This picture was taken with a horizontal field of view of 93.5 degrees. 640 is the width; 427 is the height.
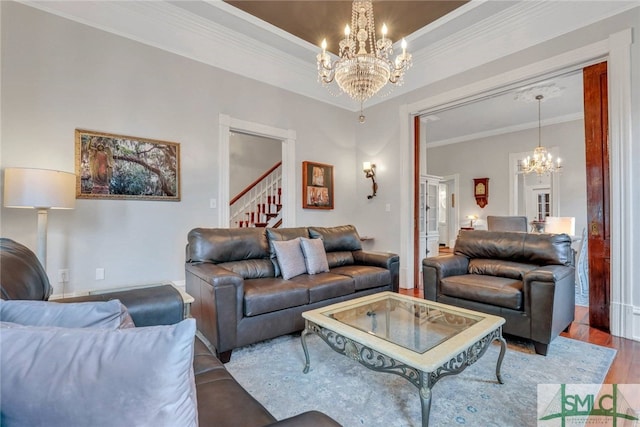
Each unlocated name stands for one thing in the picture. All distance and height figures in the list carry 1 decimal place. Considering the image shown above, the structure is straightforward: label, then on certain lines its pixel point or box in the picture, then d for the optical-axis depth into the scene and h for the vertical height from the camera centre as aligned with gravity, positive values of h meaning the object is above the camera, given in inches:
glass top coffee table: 56.1 -27.4
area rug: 63.3 -42.2
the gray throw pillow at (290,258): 113.2 -16.7
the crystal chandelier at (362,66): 103.0 +52.0
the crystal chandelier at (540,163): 226.5 +38.0
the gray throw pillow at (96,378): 22.3 -12.3
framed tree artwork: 116.9 +20.4
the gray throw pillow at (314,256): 119.6 -16.7
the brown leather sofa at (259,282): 87.2 -23.5
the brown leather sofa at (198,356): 34.4 -20.2
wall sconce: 195.5 +26.9
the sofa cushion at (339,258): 134.6 -20.2
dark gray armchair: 91.0 -23.9
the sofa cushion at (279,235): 118.9 -8.5
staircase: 235.1 +10.1
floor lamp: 89.7 +8.7
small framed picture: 184.1 +18.3
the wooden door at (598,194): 110.7 +6.7
